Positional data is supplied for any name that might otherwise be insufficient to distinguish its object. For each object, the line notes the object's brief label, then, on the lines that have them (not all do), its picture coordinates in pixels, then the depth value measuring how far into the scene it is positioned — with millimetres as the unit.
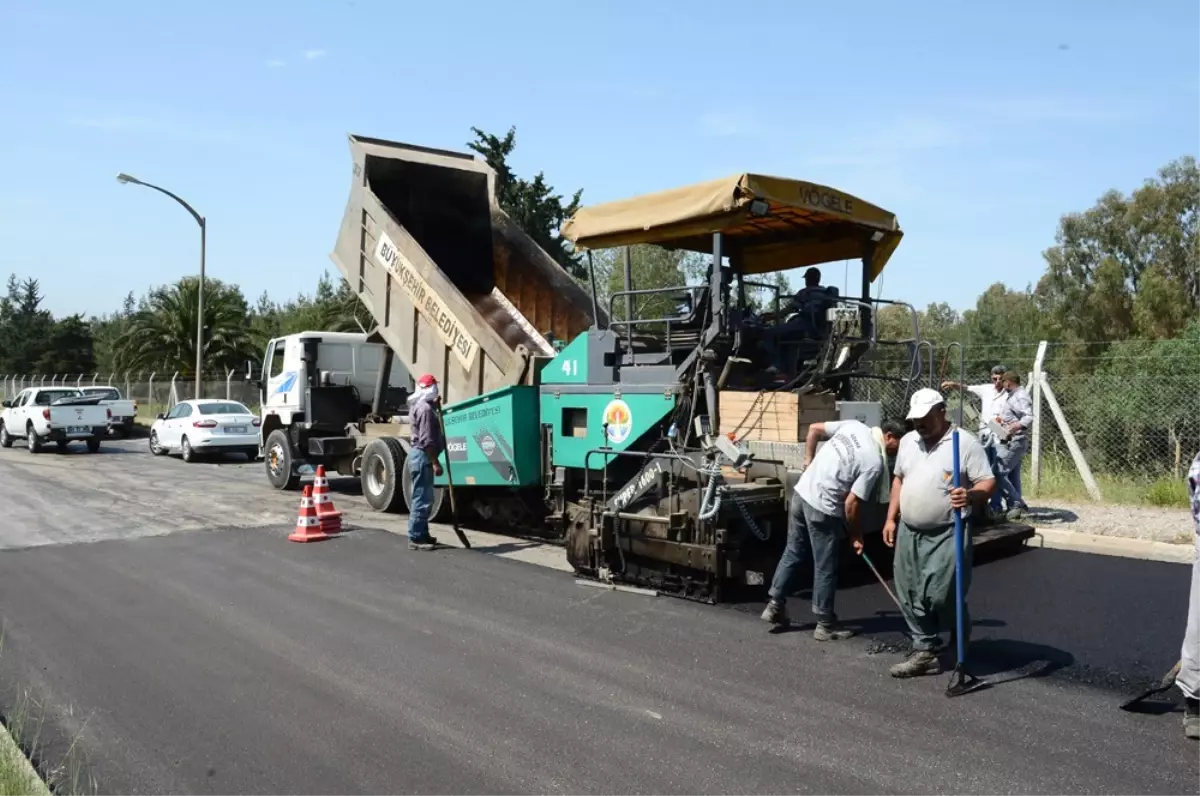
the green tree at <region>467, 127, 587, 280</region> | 27078
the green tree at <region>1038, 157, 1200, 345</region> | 44344
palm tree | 36938
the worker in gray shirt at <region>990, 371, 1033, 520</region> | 9930
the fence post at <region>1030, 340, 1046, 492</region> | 11547
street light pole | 23512
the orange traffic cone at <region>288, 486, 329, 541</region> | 9531
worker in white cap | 5117
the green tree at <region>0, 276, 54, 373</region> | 59344
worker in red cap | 9164
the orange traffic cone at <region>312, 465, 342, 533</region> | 9836
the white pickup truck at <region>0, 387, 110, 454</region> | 21828
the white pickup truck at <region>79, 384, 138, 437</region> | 23281
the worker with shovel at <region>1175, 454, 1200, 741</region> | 4316
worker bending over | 5906
